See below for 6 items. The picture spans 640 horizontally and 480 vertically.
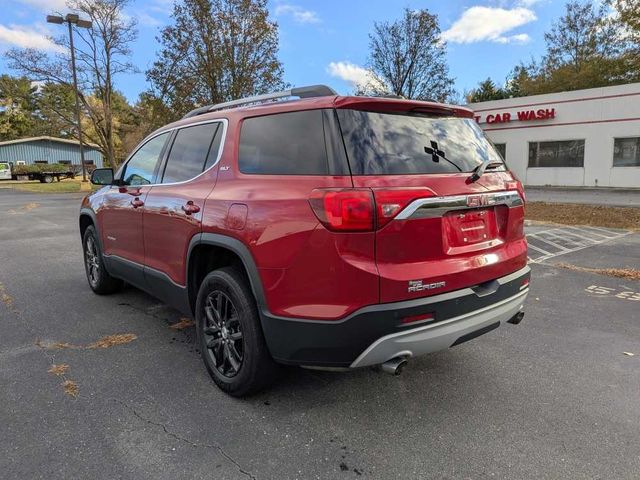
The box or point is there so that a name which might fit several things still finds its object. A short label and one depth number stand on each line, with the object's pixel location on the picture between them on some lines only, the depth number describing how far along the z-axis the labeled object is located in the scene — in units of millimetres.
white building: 21219
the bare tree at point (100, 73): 30344
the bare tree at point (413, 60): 30703
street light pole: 26875
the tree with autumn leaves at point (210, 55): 24109
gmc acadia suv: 2457
